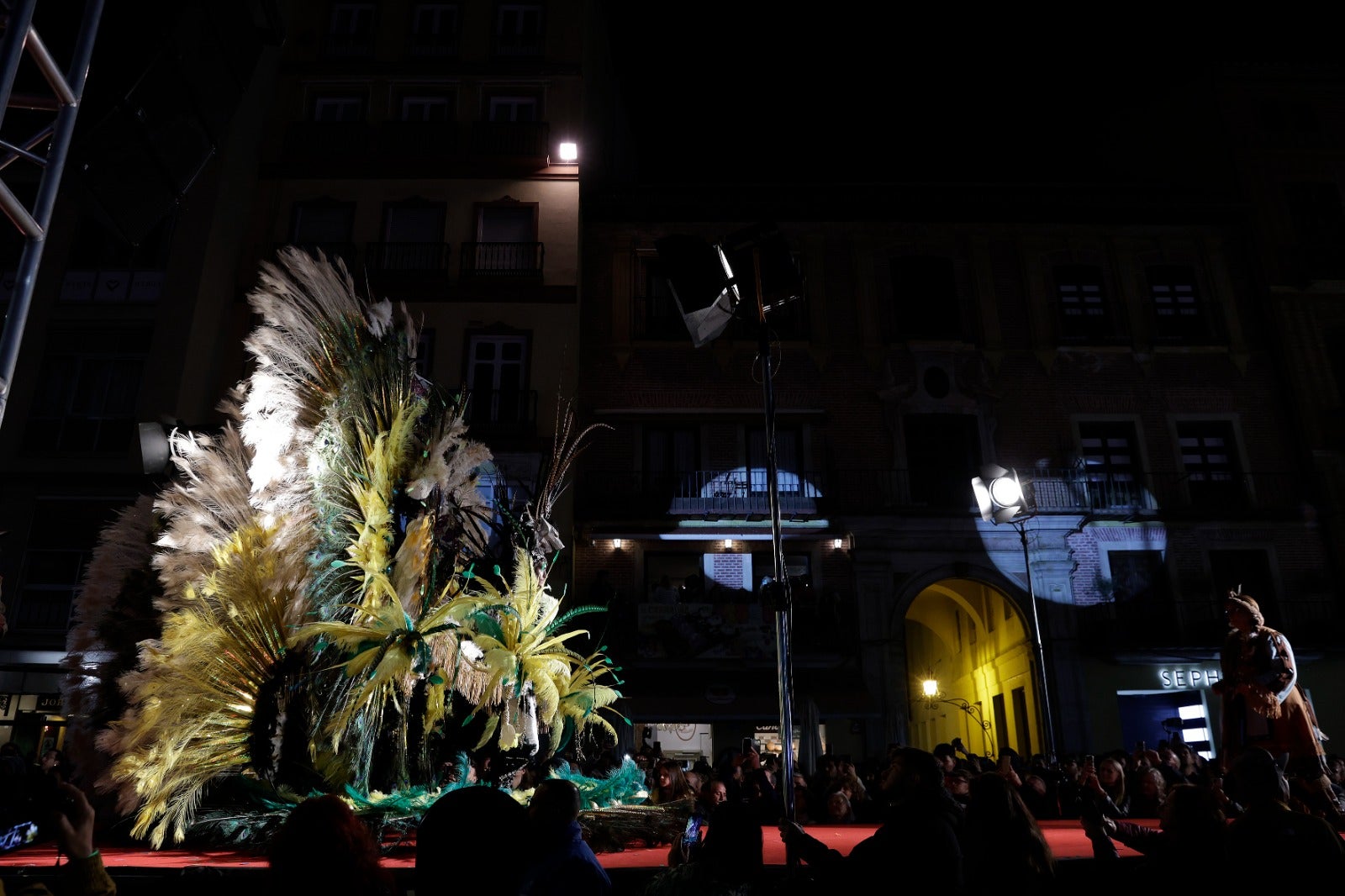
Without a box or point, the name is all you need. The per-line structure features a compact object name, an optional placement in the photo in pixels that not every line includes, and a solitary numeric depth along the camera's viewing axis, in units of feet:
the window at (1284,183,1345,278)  68.44
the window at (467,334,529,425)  62.08
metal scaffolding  9.64
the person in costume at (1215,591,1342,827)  21.94
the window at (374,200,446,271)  65.98
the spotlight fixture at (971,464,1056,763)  42.45
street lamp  73.41
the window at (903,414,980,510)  65.92
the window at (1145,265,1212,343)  69.62
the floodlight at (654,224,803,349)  19.74
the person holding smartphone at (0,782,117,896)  8.13
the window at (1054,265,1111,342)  69.67
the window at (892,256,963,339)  70.08
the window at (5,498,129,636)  56.39
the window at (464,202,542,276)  65.72
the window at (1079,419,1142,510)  64.59
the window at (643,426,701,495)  65.77
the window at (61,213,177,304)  61.57
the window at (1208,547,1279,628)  62.69
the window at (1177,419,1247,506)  65.10
